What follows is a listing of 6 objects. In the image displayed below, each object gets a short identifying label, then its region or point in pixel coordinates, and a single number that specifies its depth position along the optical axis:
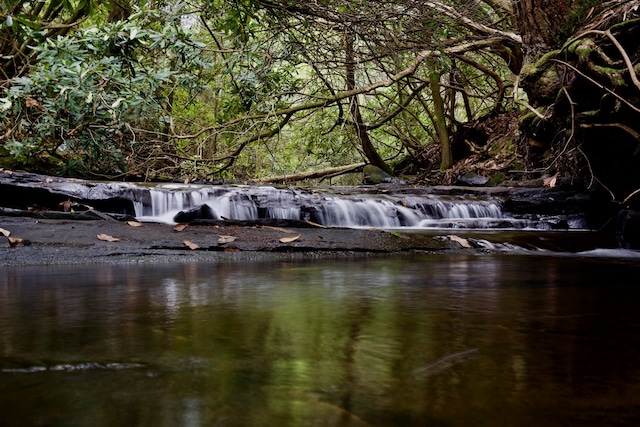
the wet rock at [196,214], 6.89
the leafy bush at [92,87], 5.45
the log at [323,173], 13.50
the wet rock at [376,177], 12.61
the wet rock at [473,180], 11.10
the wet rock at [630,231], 5.87
